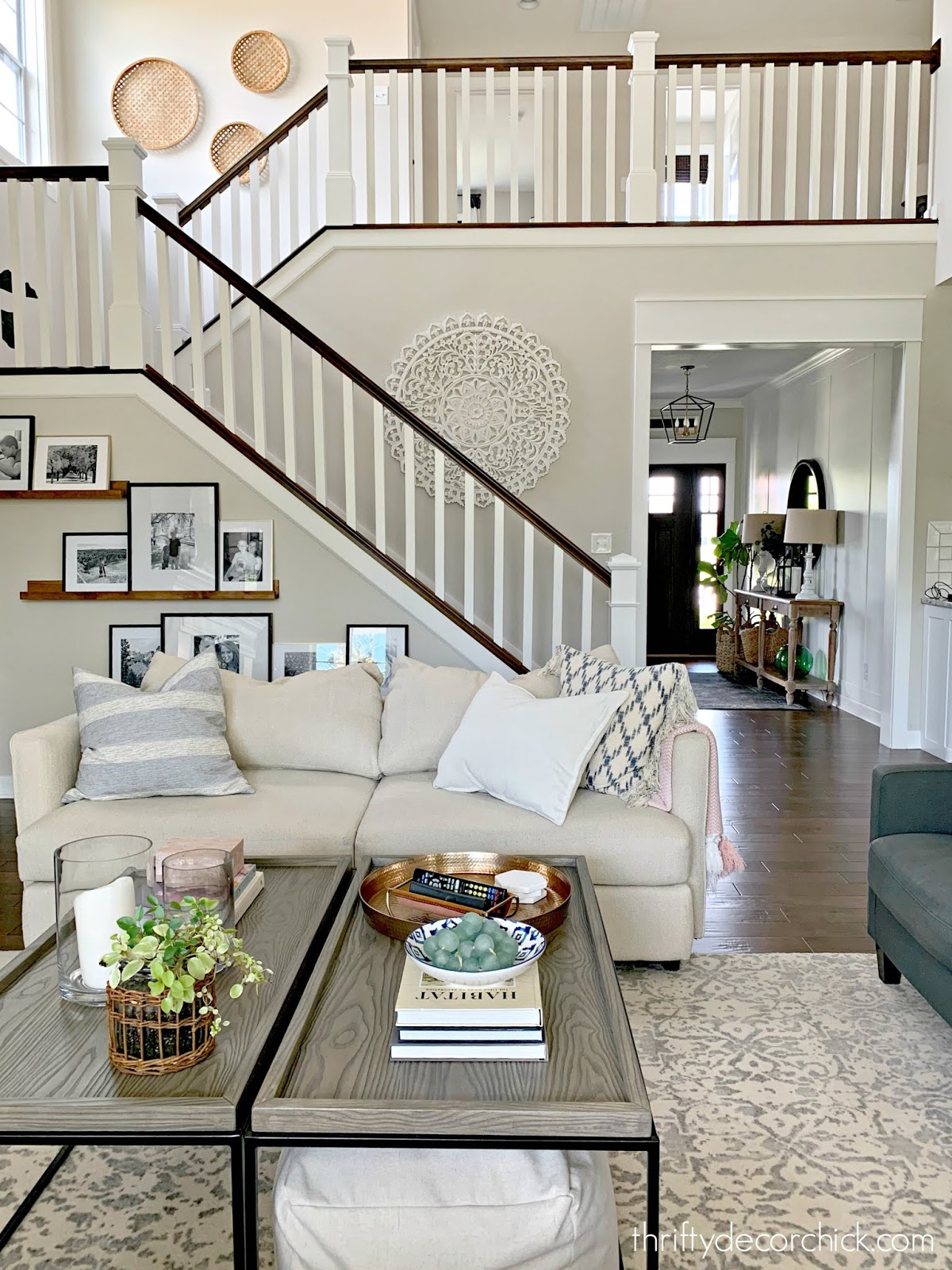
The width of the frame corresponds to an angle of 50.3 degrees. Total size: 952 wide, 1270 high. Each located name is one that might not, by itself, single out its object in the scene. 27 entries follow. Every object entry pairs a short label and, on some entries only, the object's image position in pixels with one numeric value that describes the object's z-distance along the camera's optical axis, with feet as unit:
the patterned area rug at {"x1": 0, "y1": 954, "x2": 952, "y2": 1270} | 5.93
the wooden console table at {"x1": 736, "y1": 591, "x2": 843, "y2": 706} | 24.61
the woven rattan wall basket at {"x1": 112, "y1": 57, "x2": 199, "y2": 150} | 21.79
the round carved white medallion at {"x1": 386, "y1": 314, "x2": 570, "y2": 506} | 18.45
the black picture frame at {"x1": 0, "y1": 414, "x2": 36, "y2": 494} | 14.78
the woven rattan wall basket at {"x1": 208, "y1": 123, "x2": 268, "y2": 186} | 21.86
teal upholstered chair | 7.65
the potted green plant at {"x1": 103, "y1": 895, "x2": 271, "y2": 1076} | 4.96
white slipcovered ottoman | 4.75
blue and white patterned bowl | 5.67
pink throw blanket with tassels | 9.57
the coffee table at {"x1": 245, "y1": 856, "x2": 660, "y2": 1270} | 4.66
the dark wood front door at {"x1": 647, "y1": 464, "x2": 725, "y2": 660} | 36.04
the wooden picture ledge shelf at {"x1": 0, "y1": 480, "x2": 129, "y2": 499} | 14.67
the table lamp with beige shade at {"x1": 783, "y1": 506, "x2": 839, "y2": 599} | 24.67
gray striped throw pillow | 9.91
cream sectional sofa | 9.19
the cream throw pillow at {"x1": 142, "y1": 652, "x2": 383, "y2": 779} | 11.03
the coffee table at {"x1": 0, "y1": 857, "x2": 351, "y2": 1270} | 4.71
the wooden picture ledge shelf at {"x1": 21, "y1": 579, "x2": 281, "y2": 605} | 14.71
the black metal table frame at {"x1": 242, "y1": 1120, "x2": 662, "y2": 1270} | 4.65
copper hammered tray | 6.79
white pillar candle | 5.77
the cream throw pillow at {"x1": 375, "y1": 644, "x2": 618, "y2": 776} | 10.98
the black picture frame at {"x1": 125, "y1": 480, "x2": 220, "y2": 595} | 14.74
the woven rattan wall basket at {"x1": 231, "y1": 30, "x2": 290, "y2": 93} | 21.72
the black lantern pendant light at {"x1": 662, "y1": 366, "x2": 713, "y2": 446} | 27.58
